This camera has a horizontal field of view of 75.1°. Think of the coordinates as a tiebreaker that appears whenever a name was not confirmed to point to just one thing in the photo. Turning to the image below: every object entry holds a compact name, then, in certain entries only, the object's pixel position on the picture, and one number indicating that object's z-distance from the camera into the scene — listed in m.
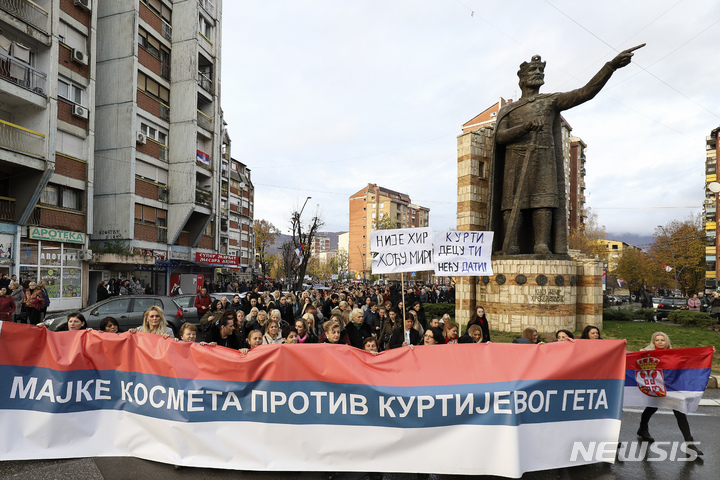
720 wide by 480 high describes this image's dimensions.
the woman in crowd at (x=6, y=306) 12.28
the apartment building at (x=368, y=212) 124.91
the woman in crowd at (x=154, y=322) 6.32
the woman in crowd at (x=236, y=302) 15.98
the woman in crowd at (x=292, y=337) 6.53
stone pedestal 13.91
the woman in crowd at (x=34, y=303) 13.75
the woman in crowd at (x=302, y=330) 7.59
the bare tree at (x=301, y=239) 37.81
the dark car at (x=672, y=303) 29.66
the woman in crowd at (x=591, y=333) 6.49
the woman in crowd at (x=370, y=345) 6.26
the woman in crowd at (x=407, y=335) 8.03
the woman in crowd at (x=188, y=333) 6.14
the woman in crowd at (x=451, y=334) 7.29
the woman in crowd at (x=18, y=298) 14.27
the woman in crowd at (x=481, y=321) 9.34
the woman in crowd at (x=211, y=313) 10.61
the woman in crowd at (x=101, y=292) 19.31
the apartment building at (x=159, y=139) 28.44
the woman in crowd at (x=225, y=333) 7.17
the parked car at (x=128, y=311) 13.05
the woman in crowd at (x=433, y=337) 6.54
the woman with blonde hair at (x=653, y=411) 5.54
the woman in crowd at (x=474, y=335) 7.15
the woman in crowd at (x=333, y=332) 6.83
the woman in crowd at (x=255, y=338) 6.13
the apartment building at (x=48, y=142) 20.12
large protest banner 4.56
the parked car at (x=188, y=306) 15.41
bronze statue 14.45
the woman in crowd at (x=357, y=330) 8.01
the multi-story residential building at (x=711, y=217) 62.75
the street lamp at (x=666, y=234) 60.76
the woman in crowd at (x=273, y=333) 7.05
